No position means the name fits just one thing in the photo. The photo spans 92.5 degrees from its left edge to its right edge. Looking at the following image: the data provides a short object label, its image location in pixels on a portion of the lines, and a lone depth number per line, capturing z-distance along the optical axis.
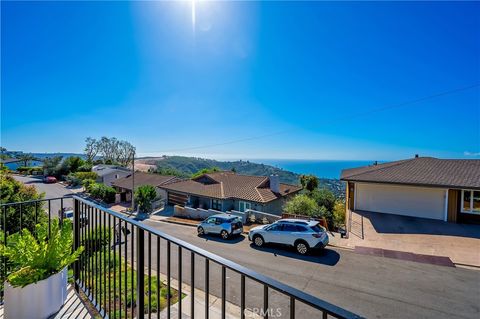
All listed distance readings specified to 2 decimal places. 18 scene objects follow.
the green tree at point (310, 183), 23.05
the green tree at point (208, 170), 31.97
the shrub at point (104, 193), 26.31
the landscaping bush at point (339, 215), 13.94
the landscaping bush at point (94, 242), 2.50
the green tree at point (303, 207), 14.16
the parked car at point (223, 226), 11.98
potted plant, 2.25
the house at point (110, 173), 33.41
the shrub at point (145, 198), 21.02
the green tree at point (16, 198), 5.30
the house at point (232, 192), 18.36
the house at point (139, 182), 26.54
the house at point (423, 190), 11.67
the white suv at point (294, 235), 9.17
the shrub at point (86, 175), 34.25
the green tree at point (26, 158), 51.38
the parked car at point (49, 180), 36.47
